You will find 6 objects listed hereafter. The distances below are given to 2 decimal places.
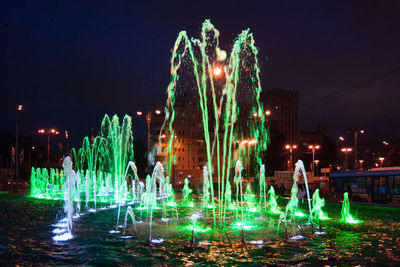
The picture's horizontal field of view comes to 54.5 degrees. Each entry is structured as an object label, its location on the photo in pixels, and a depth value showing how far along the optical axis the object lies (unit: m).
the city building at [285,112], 133.12
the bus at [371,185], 24.83
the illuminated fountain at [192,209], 13.53
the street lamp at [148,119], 31.75
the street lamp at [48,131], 48.62
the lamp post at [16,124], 33.21
